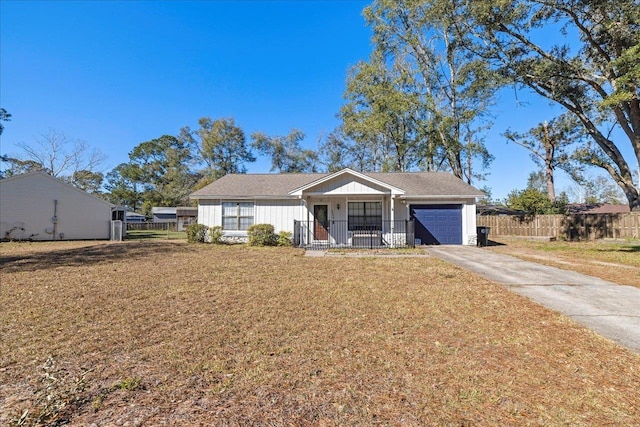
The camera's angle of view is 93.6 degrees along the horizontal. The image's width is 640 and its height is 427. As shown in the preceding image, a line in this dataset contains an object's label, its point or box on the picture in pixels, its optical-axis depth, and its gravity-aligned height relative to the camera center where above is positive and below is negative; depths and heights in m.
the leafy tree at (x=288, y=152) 39.69 +9.53
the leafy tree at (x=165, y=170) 49.72 +9.24
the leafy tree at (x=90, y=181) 46.38 +7.12
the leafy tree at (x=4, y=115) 25.12 +9.11
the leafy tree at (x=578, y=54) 13.46 +8.85
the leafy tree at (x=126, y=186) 51.44 +7.12
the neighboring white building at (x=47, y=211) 19.66 +0.88
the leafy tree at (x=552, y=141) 24.86 +7.07
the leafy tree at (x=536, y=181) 57.97 +8.22
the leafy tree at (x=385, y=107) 25.45 +10.06
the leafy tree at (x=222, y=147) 42.56 +10.96
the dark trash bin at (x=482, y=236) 15.71 -0.71
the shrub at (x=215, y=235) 16.05 -0.63
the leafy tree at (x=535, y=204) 20.70 +1.29
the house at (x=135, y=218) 40.20 +0.73
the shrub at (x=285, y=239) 15.41 -0.83
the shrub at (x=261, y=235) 15.27 -0.61
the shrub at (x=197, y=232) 16.39 -0.48
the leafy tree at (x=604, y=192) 56.53 +5.85
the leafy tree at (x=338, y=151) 36.12 +8.79
